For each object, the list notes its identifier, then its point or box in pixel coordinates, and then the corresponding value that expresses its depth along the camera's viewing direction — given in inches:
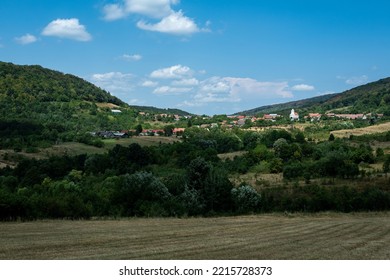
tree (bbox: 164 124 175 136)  6093.0
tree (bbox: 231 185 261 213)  2023.7
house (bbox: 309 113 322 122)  7370.6
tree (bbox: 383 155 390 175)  2652.6
